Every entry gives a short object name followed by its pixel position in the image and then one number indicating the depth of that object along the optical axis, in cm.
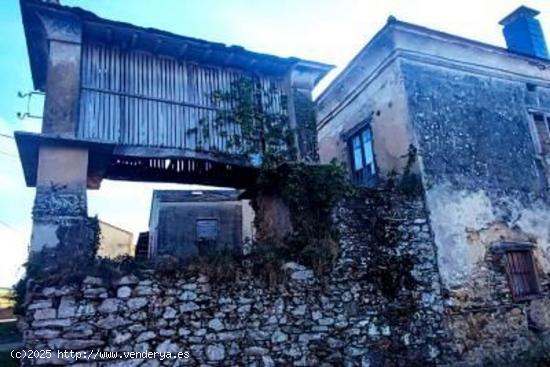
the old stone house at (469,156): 849
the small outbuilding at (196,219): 1648
